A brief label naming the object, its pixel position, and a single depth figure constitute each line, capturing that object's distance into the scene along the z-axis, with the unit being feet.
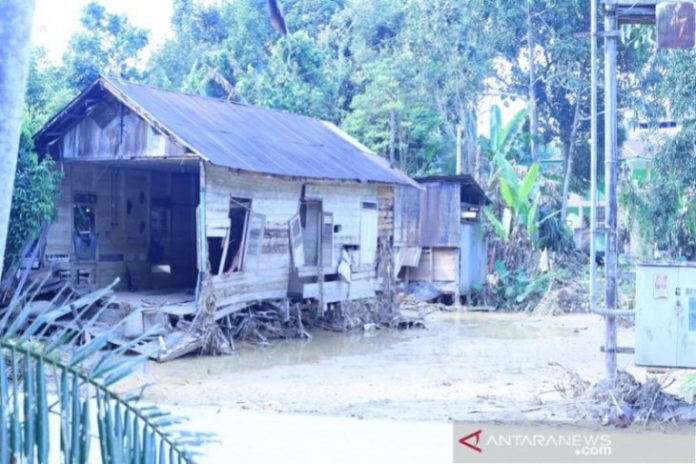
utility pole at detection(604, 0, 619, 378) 27.81
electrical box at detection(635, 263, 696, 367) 27.07
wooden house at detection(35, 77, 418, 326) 49.55
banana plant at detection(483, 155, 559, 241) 76.64
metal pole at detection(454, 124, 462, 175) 86.74
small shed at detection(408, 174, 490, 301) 79.15
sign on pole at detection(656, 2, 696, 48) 25.75
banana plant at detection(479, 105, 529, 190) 83.35
